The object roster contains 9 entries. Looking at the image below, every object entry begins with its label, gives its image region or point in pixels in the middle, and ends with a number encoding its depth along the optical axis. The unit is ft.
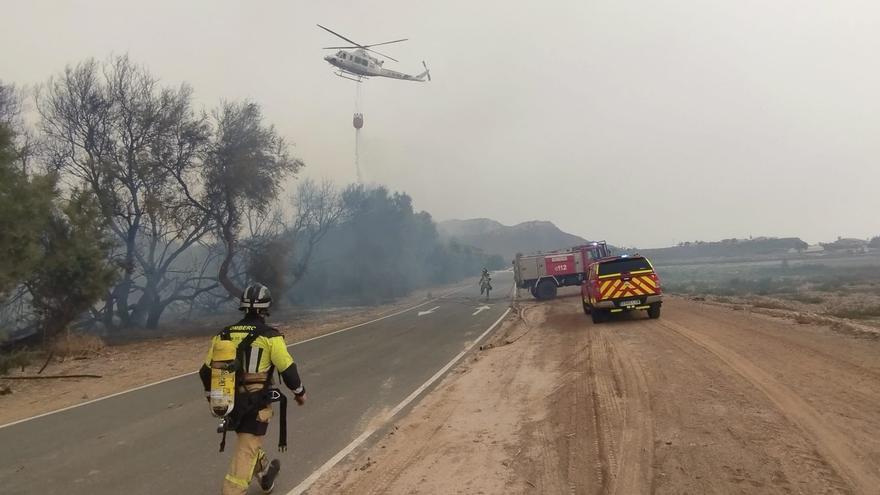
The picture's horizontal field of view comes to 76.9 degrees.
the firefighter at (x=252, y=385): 14.10
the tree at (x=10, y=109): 70.33
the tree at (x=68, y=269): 59.82
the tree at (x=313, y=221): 137.08
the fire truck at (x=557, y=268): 101.55
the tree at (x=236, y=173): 92.27
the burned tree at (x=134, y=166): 81.87
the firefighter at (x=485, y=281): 114.01
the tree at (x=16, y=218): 48.44
